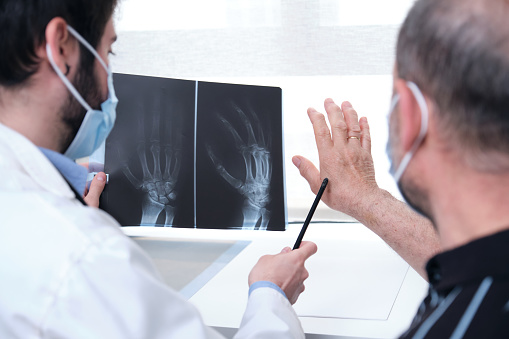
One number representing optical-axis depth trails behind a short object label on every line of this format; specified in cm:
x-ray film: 148
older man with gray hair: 61
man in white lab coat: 74
